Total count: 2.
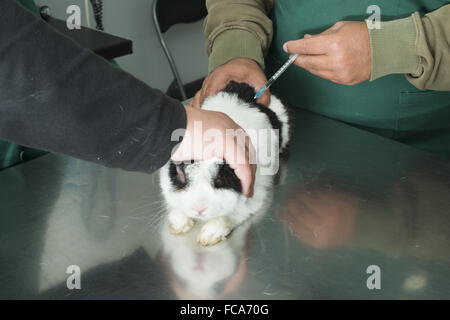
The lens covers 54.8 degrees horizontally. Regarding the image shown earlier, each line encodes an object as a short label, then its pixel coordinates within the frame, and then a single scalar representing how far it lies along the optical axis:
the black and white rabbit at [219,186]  0.92
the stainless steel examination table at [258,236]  0.78
